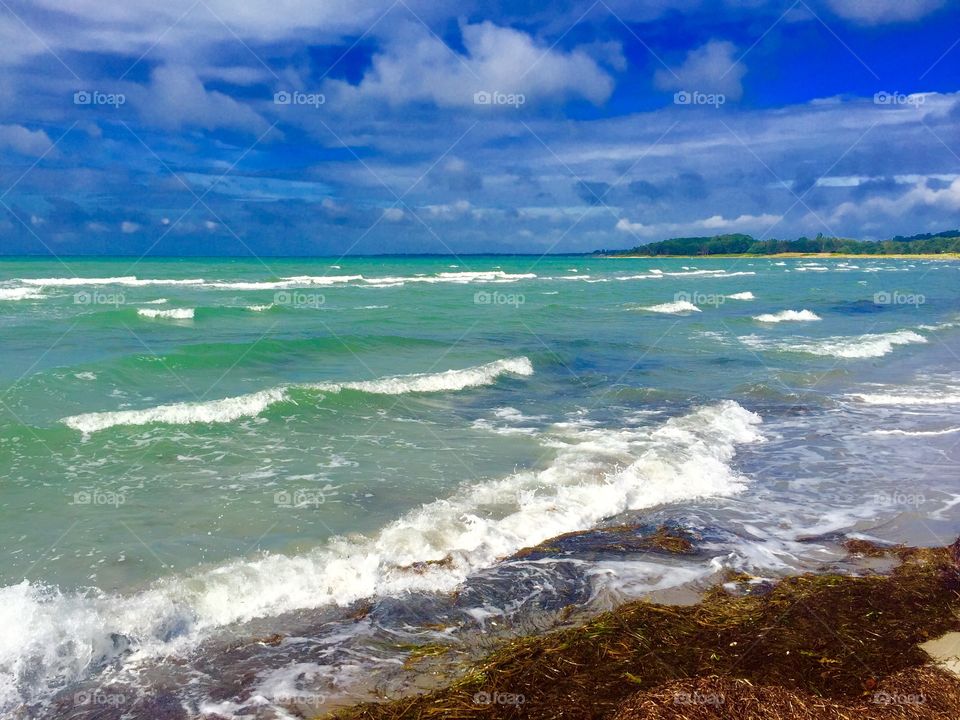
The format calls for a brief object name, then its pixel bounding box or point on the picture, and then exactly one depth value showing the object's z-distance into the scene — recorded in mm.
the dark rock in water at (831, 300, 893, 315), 36812
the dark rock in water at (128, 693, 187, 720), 4590
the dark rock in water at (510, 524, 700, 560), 7066
